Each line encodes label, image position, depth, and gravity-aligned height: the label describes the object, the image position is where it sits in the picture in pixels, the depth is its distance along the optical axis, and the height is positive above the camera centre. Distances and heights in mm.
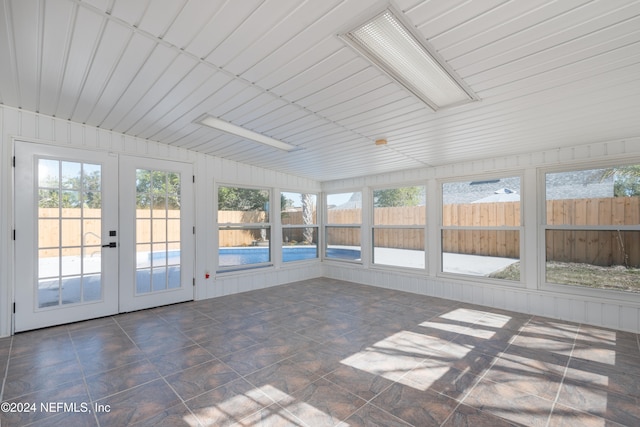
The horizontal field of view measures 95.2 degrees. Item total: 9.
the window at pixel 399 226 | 5543 -178
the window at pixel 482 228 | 4484 -179
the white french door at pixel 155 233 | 4211 -214
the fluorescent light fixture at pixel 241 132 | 3461 +1124
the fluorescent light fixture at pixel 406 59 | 1751 +1107
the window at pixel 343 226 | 6629 -194
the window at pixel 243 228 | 5375 -185
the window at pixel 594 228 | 3617 -154
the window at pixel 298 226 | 6520 -185
